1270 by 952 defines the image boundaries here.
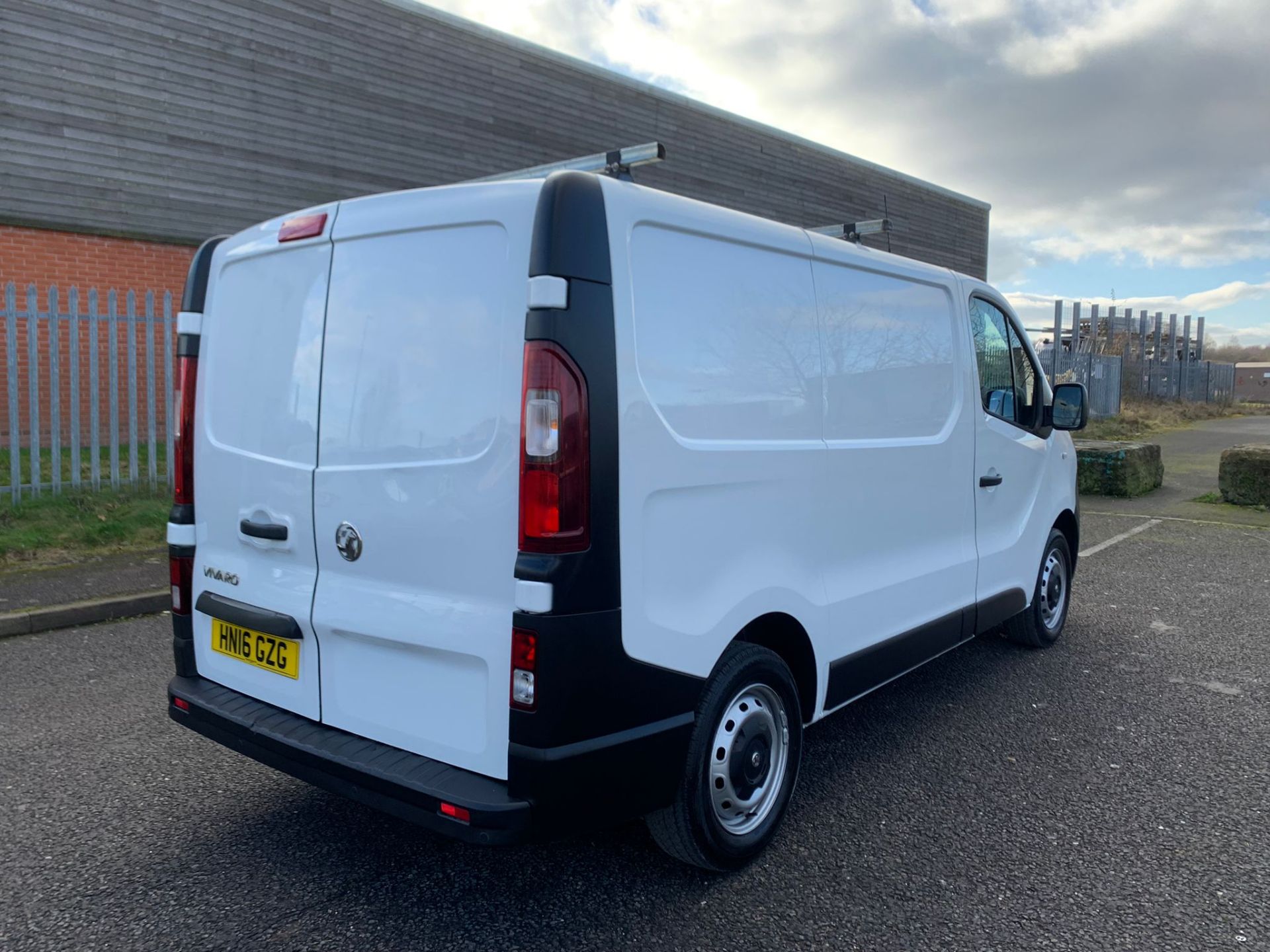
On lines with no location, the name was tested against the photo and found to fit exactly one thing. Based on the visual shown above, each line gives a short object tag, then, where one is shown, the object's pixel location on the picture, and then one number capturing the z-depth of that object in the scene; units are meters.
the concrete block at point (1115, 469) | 11.97
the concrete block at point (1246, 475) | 10.91
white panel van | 2.34
